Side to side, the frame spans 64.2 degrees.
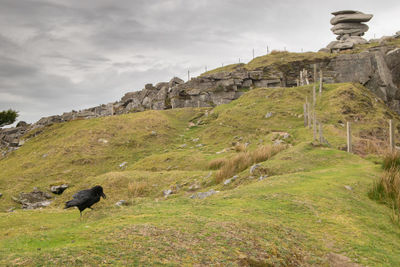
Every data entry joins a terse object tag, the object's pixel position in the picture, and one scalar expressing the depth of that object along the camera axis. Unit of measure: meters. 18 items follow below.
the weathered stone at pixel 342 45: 71.32
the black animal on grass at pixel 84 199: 8.83
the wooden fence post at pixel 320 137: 20.41
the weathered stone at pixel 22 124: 59.03
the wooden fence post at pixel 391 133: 17.27
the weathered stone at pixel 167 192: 16.49
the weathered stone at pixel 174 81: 65.22
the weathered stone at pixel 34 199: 19.48
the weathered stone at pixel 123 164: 26.64
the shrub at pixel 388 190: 9.91
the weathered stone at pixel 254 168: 14.49
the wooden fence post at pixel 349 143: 19.03
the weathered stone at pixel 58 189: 22.17
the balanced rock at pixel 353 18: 79.44
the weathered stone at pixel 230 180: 14.49
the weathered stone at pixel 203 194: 12.69
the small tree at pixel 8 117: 59.56
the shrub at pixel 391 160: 13.20
